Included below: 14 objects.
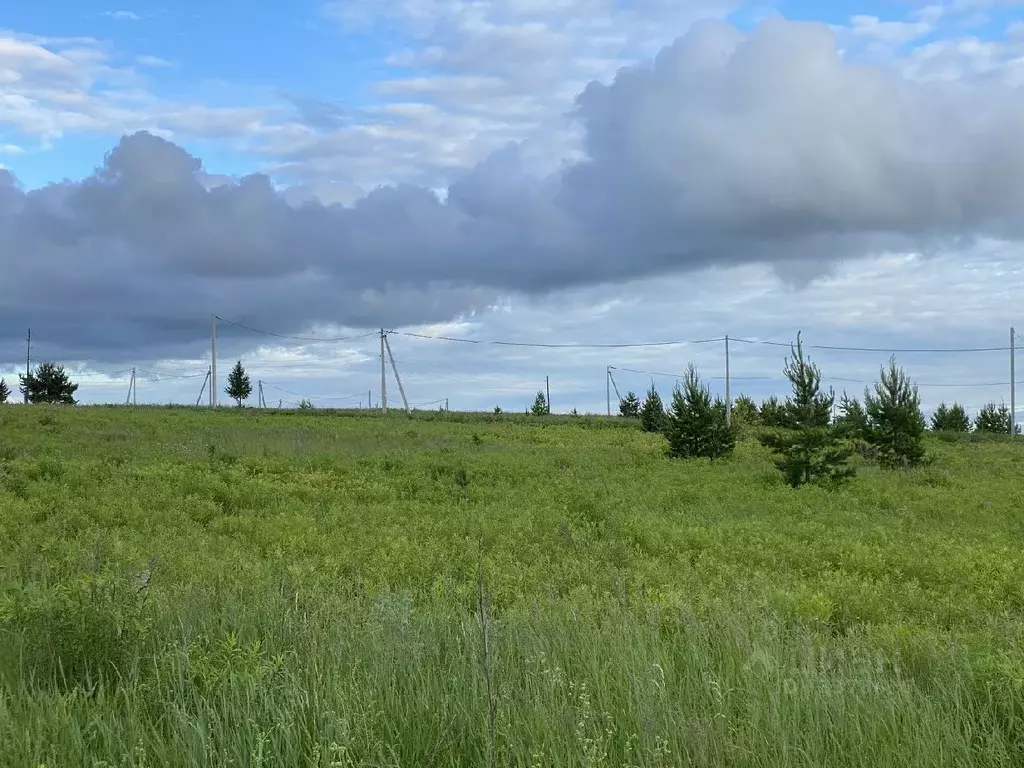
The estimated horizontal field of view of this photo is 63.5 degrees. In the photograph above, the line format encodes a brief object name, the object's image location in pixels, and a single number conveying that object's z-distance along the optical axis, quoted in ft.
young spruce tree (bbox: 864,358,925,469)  106.83
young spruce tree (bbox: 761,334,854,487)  77.97
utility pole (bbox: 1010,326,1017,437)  184.50
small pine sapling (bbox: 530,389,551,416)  239.09
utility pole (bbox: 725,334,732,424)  191.81
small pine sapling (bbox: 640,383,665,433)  162.92
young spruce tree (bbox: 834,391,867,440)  108.78
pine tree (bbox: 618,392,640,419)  246.06
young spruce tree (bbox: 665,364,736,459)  105.19
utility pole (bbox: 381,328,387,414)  198.74
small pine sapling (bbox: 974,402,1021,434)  228.84
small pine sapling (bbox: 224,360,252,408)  266.98
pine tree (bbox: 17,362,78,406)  246.06
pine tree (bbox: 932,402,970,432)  233.55
